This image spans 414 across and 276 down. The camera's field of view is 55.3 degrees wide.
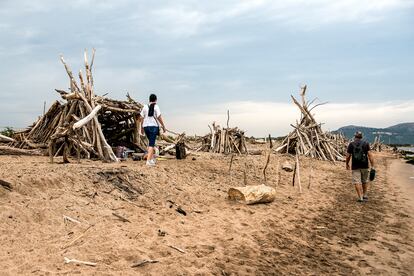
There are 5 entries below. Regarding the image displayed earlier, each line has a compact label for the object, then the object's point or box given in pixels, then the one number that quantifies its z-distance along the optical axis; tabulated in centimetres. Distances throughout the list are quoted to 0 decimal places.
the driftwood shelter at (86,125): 990
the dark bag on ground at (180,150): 1200
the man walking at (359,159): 932
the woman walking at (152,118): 970
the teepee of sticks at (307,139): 1908
